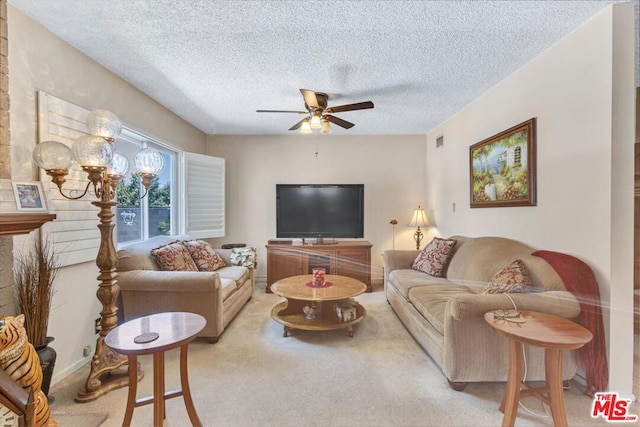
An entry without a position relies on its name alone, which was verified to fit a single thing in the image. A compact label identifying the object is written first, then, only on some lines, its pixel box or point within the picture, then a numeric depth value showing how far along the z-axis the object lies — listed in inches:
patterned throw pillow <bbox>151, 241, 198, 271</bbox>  107.7
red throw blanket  67.6
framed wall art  91.1
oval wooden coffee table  99.7
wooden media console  158.1
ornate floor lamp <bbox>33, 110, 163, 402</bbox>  64.0
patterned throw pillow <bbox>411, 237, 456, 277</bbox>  121.2
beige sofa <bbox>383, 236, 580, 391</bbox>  67.4
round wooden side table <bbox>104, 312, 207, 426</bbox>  50.4
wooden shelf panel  51.9
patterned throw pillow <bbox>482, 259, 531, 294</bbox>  76.0
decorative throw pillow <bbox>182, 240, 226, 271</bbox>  124.2
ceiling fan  100.5
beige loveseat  93.9
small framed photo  59.9
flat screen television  169.3
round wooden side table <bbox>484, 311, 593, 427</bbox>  52.1
